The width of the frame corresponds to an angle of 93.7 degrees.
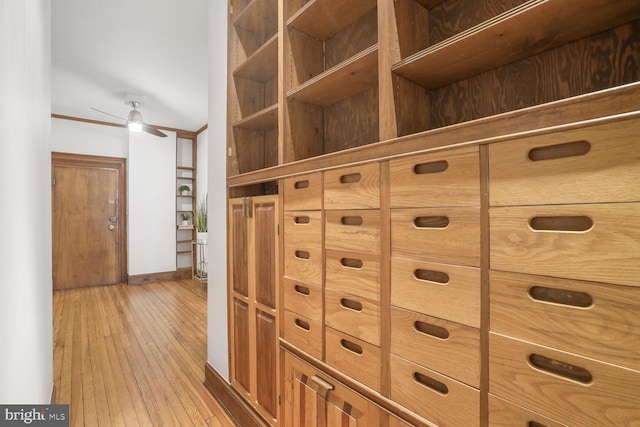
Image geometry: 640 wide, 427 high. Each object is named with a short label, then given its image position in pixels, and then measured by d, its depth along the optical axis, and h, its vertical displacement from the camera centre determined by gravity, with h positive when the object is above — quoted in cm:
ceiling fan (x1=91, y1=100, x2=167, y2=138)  397 +125
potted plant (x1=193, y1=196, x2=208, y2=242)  490 -14
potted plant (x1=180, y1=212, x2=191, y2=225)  555 -2
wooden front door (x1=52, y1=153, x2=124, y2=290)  463 -6
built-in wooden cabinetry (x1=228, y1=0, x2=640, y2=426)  62 -2
